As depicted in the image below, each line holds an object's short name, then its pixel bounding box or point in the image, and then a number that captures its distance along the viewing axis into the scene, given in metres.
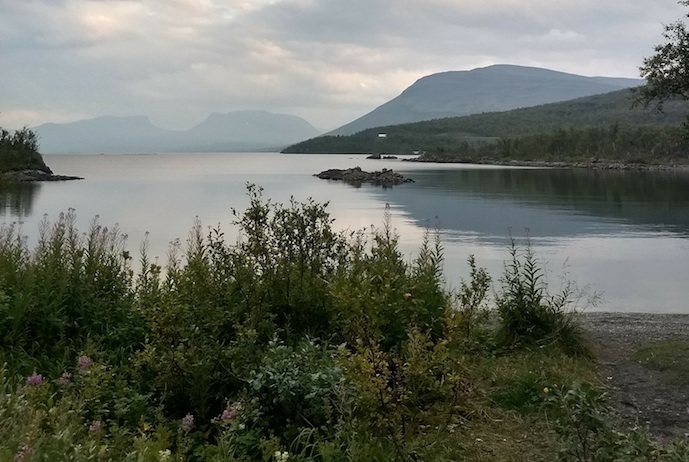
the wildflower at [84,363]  4.22
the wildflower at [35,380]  3.89
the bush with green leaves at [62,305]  5.62
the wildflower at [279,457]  3.14
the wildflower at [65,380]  4.29
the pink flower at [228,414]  3.60
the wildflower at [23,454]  2.75
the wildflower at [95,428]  3.58
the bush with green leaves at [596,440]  3.20
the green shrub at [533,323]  7.20
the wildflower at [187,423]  3.55
